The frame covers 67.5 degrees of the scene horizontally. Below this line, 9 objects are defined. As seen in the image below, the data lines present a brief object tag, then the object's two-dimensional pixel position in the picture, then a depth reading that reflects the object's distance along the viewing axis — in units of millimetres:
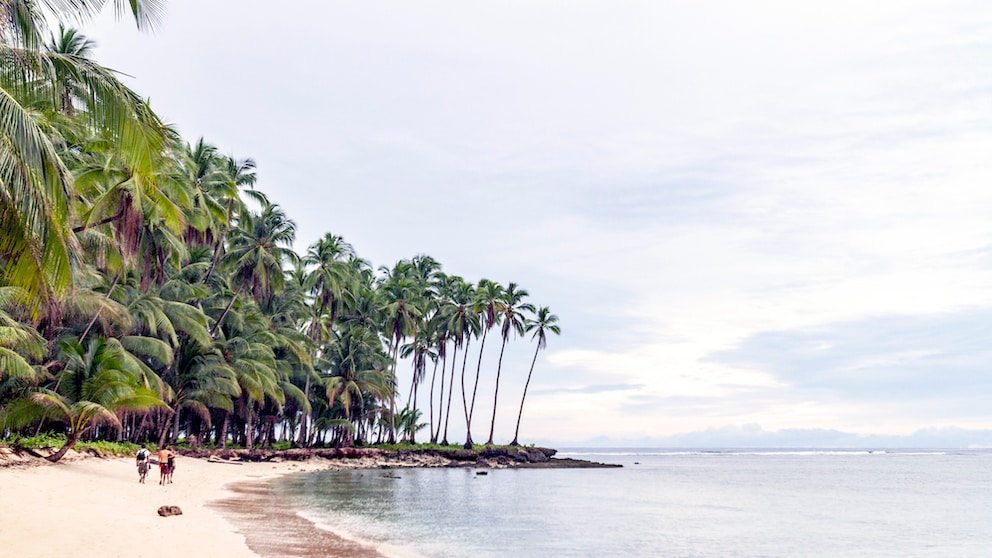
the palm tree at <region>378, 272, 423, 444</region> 70500
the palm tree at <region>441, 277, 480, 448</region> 74750
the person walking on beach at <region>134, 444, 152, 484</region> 27141
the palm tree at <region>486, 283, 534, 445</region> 77812
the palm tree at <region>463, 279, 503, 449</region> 75375
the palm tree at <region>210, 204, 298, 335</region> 50781
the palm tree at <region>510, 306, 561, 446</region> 79938
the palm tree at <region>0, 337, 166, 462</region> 24953
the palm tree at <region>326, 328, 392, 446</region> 63153
